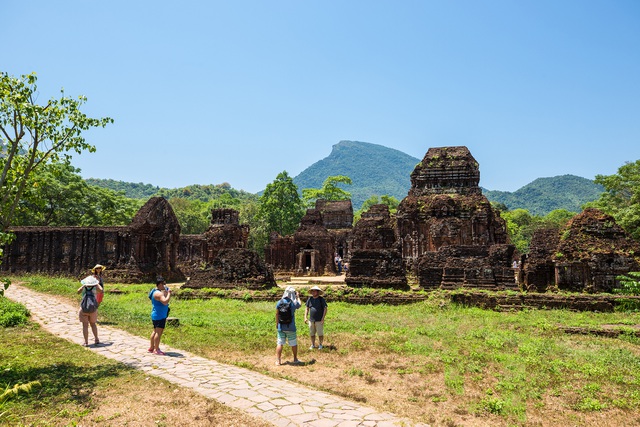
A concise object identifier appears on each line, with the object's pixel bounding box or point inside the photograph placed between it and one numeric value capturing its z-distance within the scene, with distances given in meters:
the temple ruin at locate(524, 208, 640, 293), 14.51
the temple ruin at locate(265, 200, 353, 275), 33.16
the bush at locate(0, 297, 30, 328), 10.41
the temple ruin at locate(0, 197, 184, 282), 24.22
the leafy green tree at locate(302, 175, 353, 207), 66.31
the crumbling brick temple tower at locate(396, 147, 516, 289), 16.83
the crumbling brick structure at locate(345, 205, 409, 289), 17.88
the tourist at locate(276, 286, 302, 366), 7.85
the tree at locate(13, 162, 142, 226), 31.97
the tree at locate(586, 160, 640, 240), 30.55
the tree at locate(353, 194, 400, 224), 81.28
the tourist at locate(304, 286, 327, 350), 8.84
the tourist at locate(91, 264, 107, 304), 9.41
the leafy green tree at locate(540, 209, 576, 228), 68.06
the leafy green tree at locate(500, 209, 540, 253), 65.07
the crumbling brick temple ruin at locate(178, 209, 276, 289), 17.73
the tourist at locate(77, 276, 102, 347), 8.77
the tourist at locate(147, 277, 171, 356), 8.22
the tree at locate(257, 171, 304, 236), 49.47
